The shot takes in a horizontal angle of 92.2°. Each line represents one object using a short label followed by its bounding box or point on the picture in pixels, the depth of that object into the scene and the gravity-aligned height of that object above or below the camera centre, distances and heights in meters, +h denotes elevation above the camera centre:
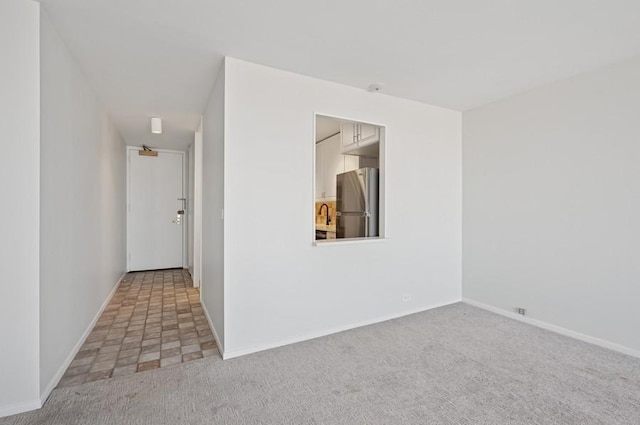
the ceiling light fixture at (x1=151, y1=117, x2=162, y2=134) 4.02 +1.14
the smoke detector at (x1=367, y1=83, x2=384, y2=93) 3.01 +1.24
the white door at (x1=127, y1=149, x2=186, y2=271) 5.77 -0.01
